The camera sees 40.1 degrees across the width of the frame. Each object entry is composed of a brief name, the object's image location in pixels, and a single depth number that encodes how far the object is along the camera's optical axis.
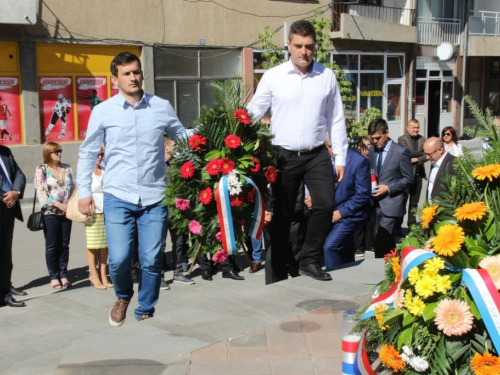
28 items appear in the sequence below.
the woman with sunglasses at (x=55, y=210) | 8.13
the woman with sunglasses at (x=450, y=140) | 9.88
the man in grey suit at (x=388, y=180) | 8.38
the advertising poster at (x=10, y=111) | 16.27
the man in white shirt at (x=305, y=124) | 5.86
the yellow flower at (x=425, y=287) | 3.30
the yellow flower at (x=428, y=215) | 3.73
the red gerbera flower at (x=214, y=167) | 5.20
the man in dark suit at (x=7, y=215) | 7.22
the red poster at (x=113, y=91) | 18.20
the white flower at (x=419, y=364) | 3.27
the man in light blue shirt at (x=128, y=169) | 4.92
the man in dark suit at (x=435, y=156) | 7.88
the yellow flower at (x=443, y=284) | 3.29
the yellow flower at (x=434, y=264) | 3.35
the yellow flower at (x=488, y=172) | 3.52
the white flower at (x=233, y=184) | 5.17
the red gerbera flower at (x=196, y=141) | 5.29
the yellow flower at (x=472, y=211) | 3.40
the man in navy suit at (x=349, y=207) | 7.45
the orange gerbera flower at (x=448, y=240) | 3.32
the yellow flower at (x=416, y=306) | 3.34
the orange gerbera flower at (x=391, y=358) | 3.40
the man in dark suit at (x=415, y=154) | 10.98
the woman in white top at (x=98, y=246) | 7.96
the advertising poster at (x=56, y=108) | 17.02
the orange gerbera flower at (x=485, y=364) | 3.07
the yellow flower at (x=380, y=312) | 3.59
